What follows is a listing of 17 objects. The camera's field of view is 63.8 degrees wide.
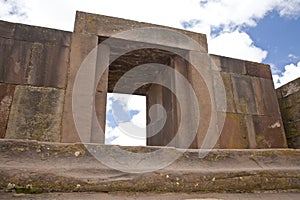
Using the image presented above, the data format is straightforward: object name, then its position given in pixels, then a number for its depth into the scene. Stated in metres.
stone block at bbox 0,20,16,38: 3.29
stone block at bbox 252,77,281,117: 4.15
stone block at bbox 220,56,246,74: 4.30
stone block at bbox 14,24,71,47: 3.36
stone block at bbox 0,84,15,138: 2.82
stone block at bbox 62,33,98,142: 2.95
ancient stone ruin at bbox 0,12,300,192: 1.63
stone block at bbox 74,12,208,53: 3.64
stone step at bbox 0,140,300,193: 1.47
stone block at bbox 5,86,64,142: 2.86
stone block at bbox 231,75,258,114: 4.03
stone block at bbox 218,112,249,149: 3.64
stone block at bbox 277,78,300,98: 4.36
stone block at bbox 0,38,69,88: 3.12
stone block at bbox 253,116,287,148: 3.87
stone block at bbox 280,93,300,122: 4.32
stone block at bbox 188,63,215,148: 3.60
